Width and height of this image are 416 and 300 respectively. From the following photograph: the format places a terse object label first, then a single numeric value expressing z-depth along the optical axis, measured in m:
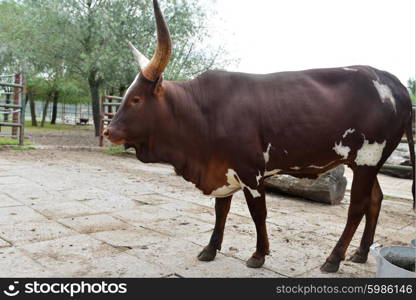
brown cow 2.79
